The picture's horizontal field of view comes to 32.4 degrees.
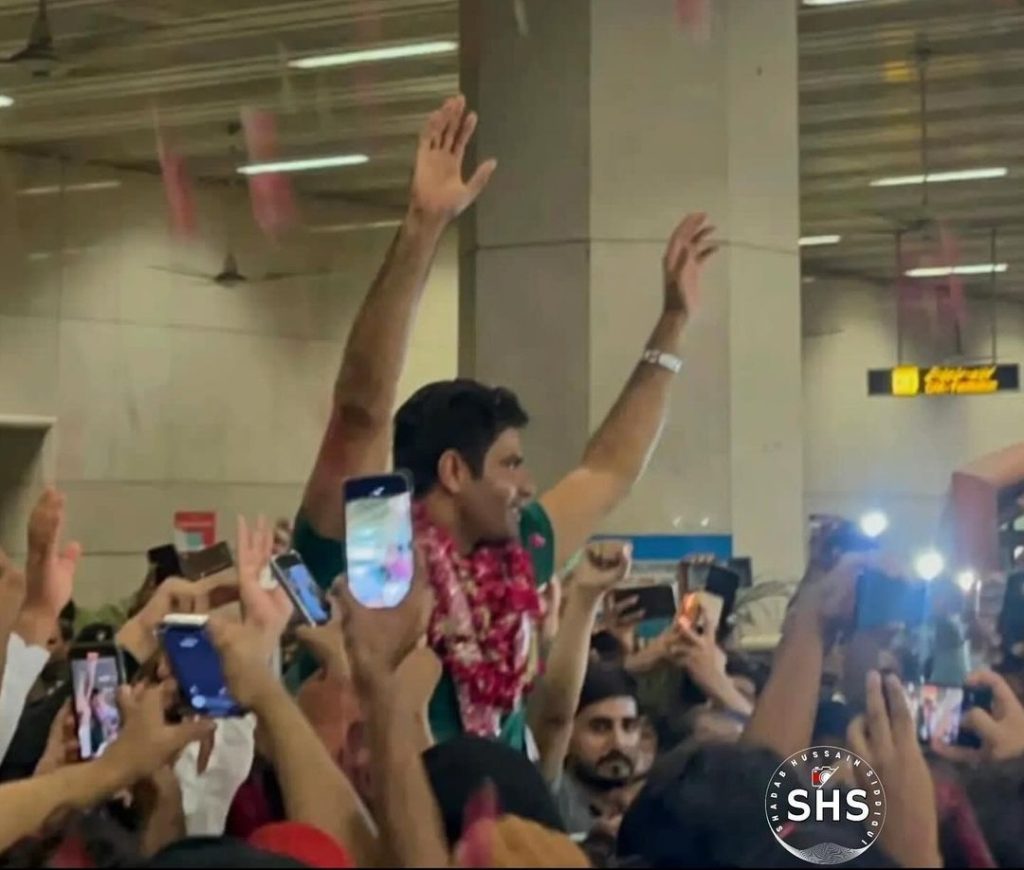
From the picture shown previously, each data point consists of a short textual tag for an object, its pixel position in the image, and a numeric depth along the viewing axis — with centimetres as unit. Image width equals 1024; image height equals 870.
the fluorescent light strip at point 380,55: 905
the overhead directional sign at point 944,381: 1466
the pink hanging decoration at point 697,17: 541
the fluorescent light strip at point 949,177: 1233
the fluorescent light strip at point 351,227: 1352
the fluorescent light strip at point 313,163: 1202
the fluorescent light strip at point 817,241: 1495
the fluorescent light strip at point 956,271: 1593
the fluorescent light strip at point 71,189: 1212
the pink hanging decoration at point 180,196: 1271
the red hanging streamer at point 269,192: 1163
